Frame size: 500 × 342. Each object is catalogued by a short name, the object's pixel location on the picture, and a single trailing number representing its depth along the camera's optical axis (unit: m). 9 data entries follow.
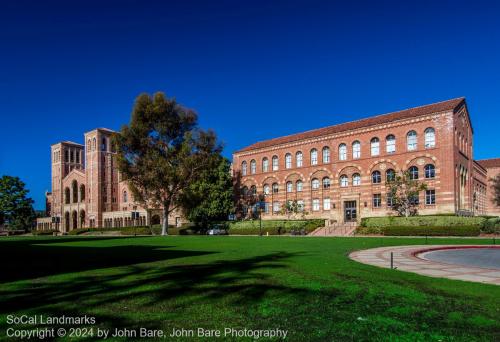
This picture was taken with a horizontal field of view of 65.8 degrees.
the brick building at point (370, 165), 42.28
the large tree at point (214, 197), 53.98
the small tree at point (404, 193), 41.94
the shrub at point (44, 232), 78.43
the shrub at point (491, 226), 32.47
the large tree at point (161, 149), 42.34
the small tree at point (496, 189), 58.44
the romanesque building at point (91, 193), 82.81
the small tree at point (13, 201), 76.06
